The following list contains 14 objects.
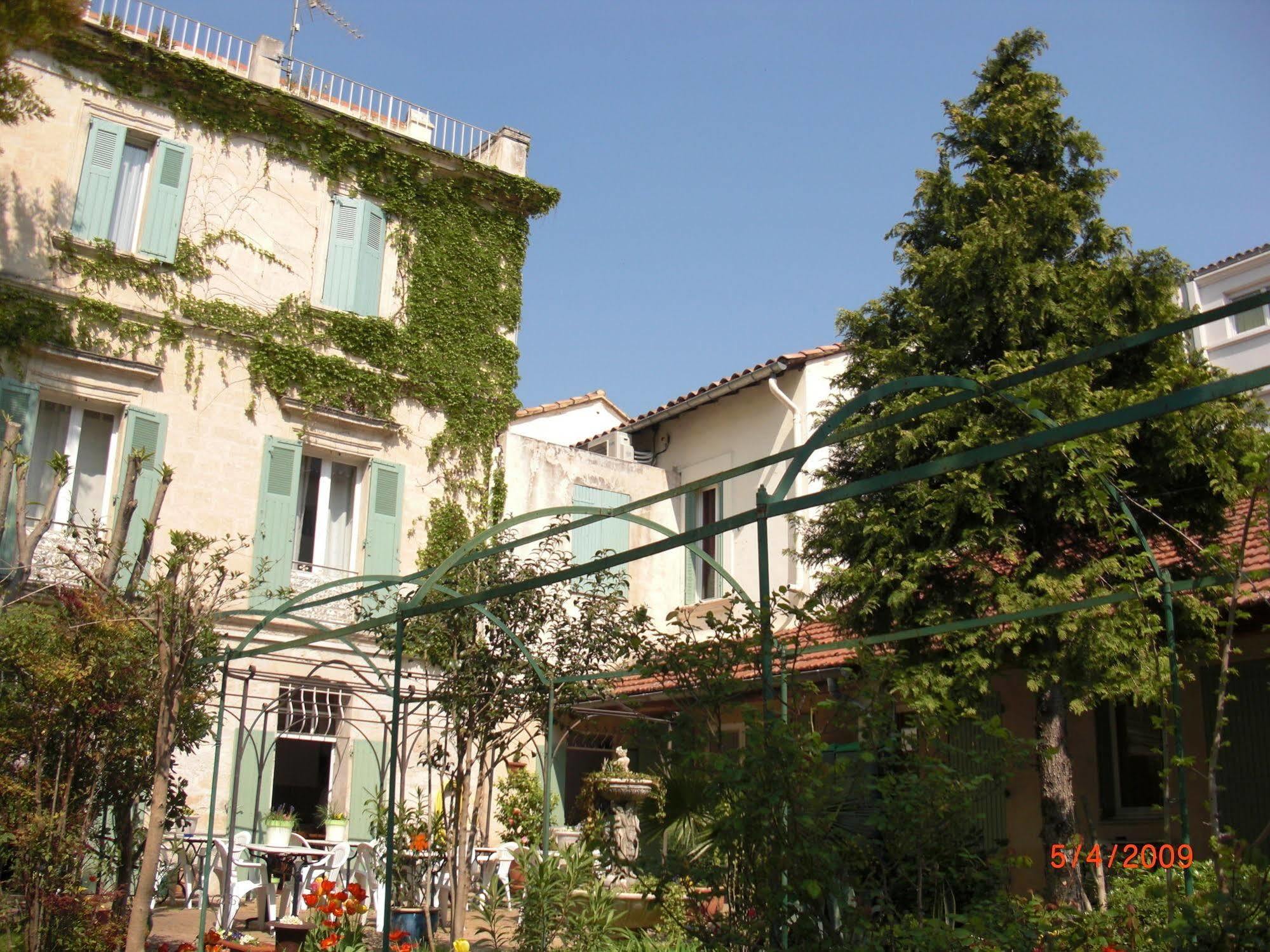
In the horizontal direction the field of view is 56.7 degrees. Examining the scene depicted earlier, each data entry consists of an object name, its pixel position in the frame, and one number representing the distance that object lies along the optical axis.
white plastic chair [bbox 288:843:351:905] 10.27
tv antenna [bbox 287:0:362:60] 15.57
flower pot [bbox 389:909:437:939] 8.27
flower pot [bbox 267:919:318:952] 7.95
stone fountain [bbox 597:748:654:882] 11.05
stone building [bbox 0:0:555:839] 12.94
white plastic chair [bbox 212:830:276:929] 9.40
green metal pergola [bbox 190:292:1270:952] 3.54
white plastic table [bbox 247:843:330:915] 9.98
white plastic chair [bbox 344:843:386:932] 9.94
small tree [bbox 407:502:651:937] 8.78
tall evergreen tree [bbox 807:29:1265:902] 8.70
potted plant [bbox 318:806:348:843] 12.01
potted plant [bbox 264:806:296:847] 10.73
